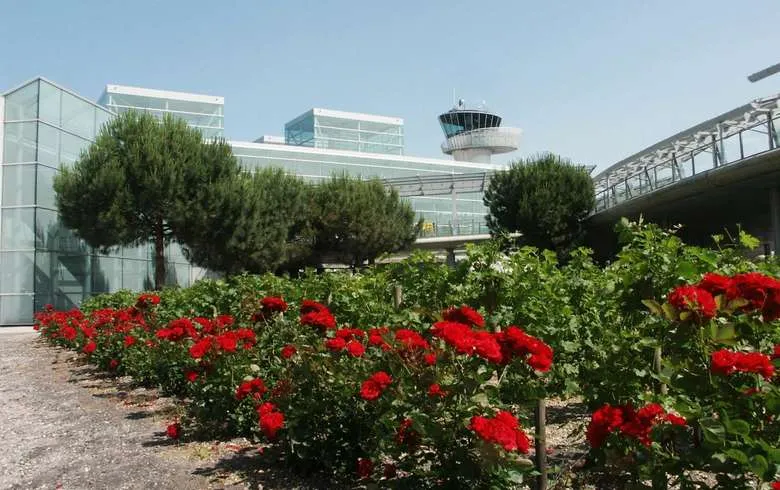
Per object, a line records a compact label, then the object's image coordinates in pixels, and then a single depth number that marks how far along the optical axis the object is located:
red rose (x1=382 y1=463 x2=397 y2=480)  3.20
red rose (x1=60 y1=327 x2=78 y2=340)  10.89
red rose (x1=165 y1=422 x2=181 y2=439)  4.82
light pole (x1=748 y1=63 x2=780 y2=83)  31.05
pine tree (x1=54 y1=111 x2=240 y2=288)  24.17
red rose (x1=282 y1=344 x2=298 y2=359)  4.09
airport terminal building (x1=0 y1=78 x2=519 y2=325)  24.91
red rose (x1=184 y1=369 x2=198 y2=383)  5.09
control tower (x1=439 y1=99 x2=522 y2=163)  92.94
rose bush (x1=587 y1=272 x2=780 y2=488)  2.02
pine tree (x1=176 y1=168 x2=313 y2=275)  25.80
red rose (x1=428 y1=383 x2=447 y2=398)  2.84
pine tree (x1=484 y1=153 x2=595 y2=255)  35.06
